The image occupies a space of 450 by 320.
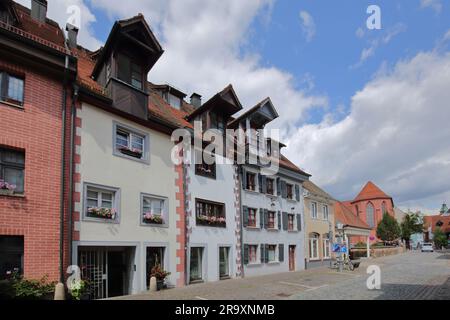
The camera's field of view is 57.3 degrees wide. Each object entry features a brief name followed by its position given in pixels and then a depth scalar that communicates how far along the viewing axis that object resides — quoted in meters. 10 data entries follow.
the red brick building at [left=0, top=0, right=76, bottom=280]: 11.89
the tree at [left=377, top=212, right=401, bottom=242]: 76.19
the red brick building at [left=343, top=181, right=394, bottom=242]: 92.91
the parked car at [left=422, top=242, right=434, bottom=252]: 72.94
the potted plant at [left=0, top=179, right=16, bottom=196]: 11.64
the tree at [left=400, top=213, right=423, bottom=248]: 86.62
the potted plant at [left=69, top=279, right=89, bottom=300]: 12.55
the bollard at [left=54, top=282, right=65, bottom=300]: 11.99
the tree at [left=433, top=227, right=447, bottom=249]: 88.94
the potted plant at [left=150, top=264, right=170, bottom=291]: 16.19
